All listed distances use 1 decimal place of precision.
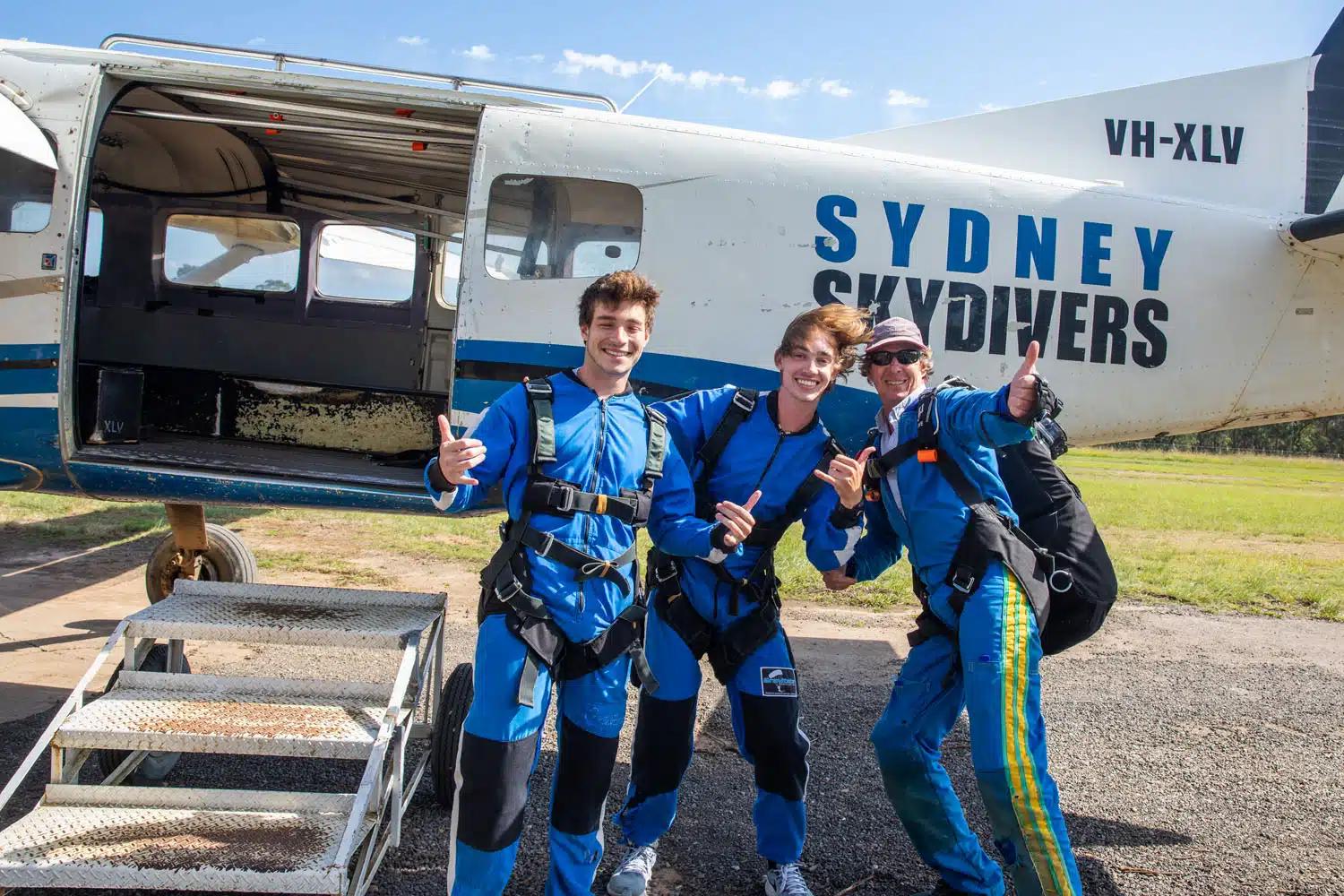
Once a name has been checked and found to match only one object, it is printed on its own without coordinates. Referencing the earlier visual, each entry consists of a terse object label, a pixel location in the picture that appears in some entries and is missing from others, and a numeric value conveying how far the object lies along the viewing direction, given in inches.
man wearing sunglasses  117.2
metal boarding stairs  115.5
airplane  205.6
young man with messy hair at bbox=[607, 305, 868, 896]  135.9
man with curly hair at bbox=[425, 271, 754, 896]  115.6
